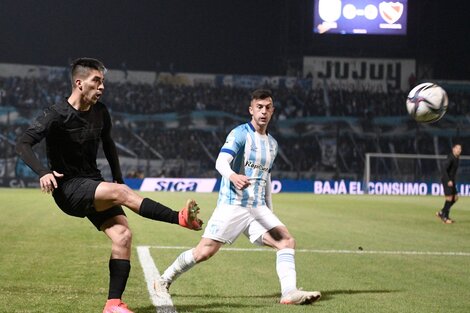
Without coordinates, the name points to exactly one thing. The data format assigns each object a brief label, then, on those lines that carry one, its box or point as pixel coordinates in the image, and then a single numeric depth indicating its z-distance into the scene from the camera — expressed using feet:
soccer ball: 36.22
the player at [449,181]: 71.92
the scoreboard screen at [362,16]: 177.37
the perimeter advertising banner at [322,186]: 145.18
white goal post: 156.15
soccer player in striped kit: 26.03
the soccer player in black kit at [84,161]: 20.93
